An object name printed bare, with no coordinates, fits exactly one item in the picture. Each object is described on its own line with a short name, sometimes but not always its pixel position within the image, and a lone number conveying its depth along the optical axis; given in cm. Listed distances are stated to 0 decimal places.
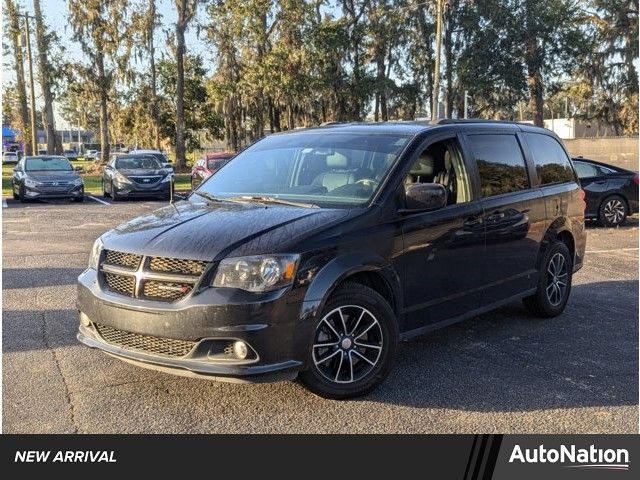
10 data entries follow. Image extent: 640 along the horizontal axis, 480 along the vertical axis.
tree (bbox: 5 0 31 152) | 4200
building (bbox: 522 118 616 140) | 5688
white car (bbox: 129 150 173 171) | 2328
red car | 2277
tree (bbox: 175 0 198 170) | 3794
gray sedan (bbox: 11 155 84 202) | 2041
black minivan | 398
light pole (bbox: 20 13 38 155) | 3806
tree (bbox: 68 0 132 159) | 4153
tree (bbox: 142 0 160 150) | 4156
